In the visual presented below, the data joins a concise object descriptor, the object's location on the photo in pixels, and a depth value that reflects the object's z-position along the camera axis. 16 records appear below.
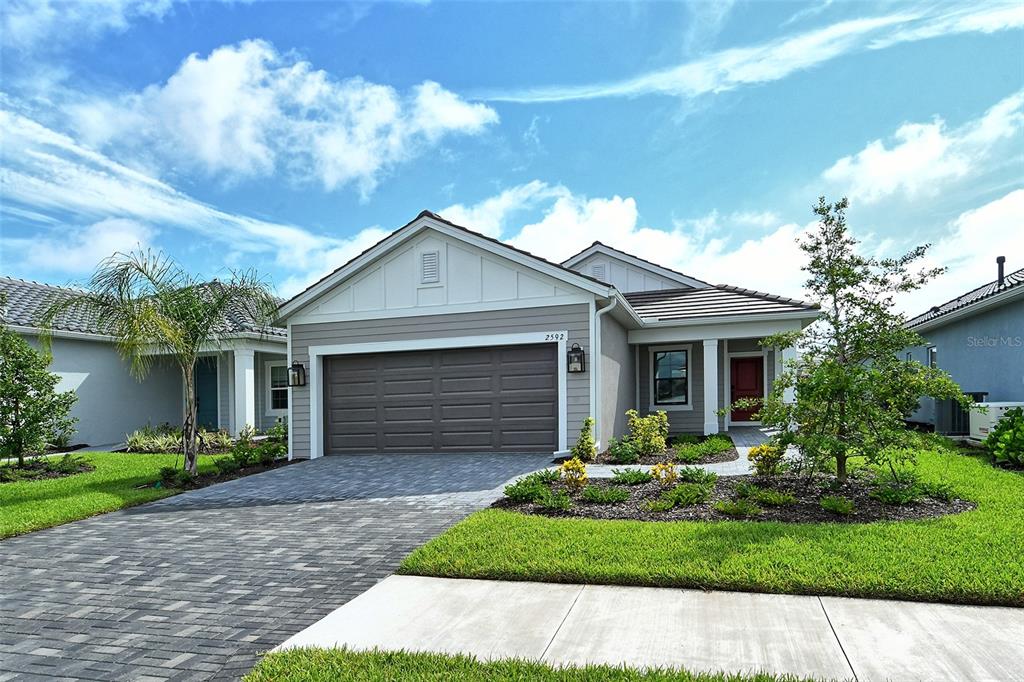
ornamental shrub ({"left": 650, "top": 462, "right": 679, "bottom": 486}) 7.12
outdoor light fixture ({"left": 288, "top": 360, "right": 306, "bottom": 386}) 12.05
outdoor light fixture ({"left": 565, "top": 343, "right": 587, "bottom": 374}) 10.45
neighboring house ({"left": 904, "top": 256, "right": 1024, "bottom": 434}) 12.55
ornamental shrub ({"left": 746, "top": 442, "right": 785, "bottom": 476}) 7.44
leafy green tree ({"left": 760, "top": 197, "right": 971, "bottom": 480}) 6.53
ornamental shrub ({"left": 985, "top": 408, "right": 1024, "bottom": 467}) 8.98
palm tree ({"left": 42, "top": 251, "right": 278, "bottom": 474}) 9.45
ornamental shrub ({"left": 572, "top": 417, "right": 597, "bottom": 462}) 10.09
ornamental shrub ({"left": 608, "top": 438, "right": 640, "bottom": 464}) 9.84
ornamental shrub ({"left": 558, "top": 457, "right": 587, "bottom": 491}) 7.28
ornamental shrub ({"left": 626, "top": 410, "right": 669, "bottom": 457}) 10.73
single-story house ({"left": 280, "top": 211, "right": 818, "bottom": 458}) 10.82
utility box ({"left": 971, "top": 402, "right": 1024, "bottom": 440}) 10.86
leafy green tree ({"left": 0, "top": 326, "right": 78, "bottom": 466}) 10.54
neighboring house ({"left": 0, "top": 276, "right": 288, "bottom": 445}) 14.72
